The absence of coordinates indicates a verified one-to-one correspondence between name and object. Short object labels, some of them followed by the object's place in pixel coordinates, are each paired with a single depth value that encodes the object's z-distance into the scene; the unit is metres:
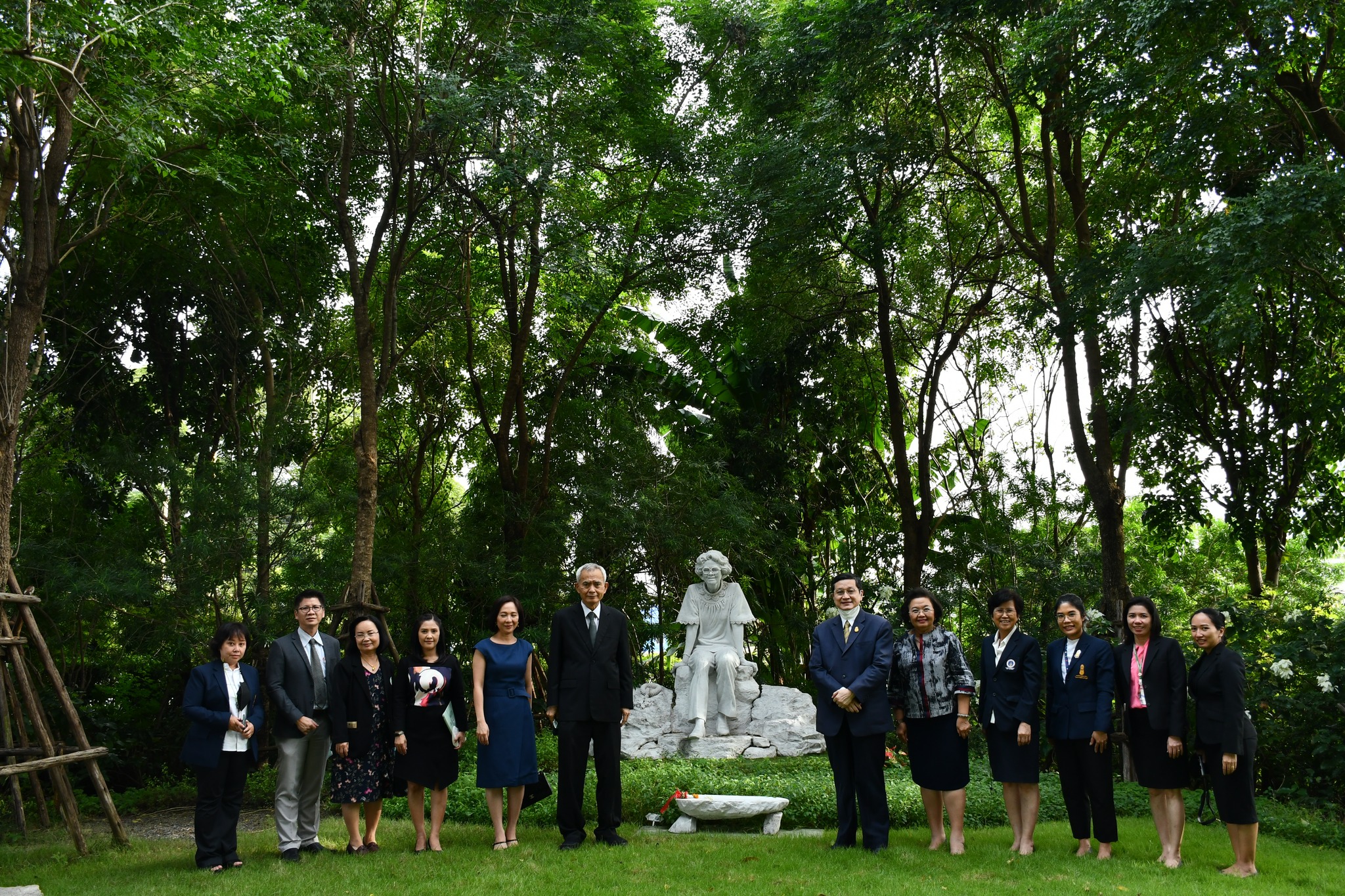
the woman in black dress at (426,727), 5.56
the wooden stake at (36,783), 6.96
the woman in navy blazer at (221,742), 5.24
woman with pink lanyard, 5.00
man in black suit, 5.62
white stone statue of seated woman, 9.34
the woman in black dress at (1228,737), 4.85
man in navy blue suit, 5.37
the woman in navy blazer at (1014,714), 5.28
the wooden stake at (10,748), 6.73
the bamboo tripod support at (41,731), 6.15
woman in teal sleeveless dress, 5.52
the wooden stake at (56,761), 5.71
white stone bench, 6.00
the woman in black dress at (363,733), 5.62
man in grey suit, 5.55
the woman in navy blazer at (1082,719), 5.18
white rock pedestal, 8.70
